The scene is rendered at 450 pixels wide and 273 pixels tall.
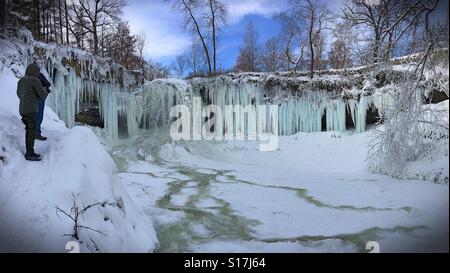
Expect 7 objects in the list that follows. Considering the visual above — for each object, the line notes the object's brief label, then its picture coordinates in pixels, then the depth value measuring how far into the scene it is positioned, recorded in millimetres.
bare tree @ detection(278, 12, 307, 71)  13748
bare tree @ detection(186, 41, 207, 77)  15372
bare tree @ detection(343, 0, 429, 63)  8139
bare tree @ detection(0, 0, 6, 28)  12219
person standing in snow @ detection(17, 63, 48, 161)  5820
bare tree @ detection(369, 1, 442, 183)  10250
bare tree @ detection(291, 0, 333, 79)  12938
